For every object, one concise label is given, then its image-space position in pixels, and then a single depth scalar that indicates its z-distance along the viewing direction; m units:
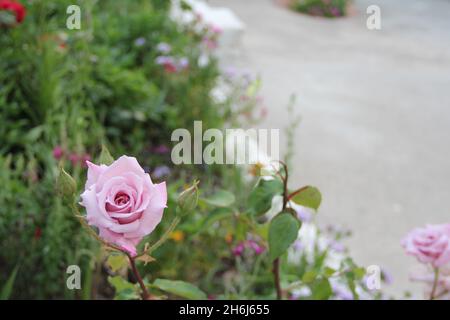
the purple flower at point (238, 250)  1.41
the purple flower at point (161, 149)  2.06
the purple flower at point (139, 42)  2.49
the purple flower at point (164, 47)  2.37
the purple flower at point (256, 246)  1.35
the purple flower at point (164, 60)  2.27
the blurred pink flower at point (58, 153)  1.49
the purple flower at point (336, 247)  1.58
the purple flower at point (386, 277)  1.44
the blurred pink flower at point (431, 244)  0.68
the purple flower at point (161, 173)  1.81
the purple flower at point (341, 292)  1.09
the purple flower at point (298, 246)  1.57
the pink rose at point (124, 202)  0.50
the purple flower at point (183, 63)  2.29
